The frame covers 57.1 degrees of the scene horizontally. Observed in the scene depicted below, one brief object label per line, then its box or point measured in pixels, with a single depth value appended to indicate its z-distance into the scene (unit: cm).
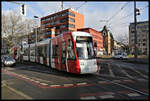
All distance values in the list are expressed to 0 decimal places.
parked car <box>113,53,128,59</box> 3092
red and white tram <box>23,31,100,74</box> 907
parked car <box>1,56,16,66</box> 1815
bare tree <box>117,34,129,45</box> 6450
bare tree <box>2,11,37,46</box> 3775
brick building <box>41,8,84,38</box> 6816
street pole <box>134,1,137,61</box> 1908
